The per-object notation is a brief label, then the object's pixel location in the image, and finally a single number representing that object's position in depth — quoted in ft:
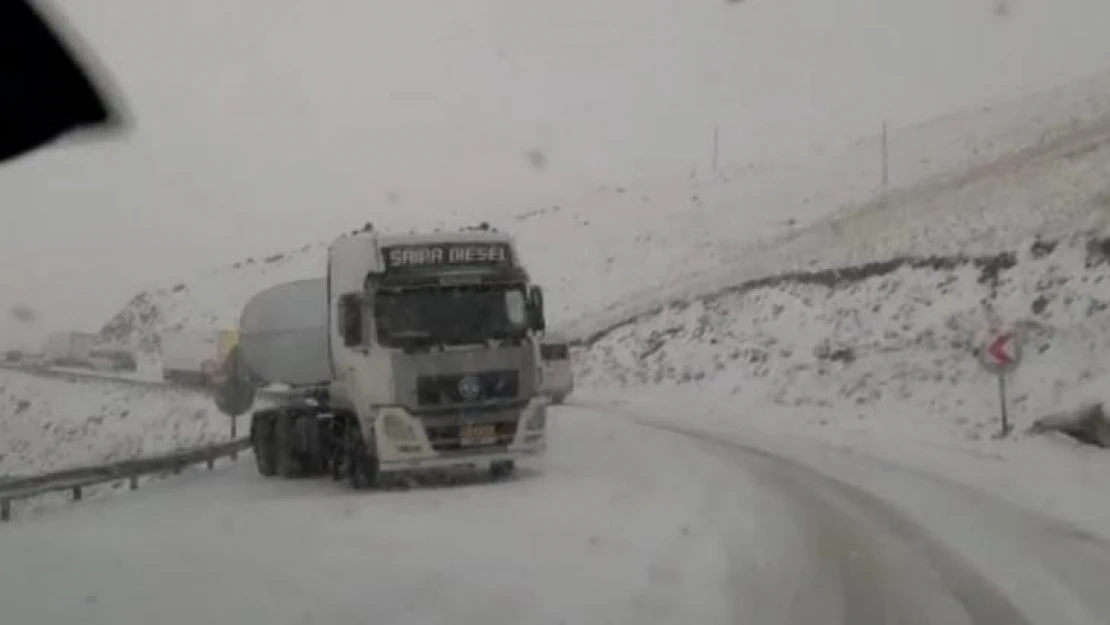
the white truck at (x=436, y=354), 53.67
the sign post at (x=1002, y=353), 67.82
